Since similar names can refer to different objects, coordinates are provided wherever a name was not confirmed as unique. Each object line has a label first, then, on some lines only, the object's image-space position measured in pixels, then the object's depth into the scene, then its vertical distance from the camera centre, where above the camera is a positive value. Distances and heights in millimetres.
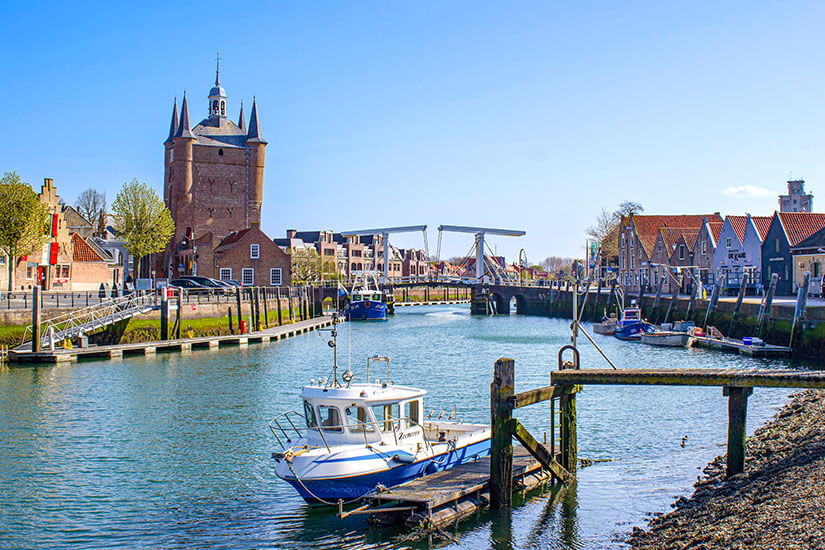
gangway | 40812 -1927
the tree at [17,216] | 48188 +4193
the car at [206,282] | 64750 +265
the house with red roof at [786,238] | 56688 +4079
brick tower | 86125 +12076
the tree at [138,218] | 67875 +5841
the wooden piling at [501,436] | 15586 -2971
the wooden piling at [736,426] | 16188 -2837
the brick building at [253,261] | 78000 +2541
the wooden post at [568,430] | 17516 -3236
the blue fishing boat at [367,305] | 90188 -2110
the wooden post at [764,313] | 42700 -1158
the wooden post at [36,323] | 38125 -1996
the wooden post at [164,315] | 47688 -1899
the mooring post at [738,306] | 46475 -866
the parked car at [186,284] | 63031 +74
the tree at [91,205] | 103250 +10595
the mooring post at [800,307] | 37812 -721
